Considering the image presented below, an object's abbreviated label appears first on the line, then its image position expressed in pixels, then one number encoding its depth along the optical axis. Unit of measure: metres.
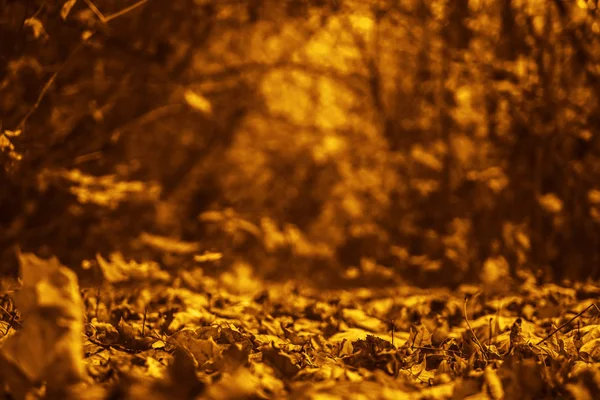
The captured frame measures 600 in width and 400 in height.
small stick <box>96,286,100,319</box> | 5.54
